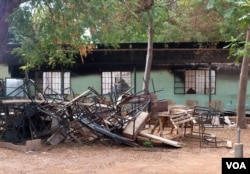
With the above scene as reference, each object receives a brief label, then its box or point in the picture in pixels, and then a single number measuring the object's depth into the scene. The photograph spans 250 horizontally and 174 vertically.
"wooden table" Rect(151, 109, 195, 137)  11.99
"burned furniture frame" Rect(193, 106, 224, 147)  11.91
